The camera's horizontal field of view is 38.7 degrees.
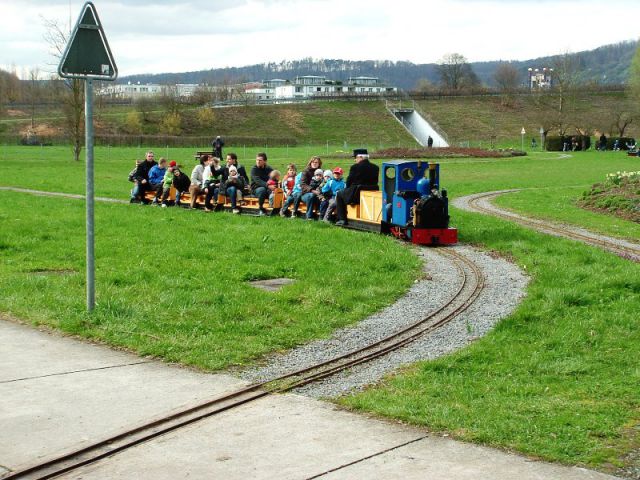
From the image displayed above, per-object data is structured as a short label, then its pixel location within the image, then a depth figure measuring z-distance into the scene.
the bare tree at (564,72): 98.94
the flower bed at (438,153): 64.91
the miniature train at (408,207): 18.50
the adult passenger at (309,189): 22.73
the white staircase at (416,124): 106.75
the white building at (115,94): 148.54
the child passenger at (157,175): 28.73
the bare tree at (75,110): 55.94
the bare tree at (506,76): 172.12
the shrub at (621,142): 84.47
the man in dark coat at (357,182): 21.42
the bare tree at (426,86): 137.98
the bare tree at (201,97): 126.59
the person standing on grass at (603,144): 84.81
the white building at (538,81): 178.00
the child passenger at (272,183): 24.17
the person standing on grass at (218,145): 35.69
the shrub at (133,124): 99.81
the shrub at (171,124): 101.81
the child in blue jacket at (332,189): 22.06
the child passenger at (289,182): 23.95
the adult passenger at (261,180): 24.44
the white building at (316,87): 177.12
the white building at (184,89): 174.14
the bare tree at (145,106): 106.12
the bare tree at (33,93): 110.40
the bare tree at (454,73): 168.25
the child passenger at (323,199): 22.45
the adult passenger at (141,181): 28.53
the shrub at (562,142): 83.12
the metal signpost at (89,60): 10.02
